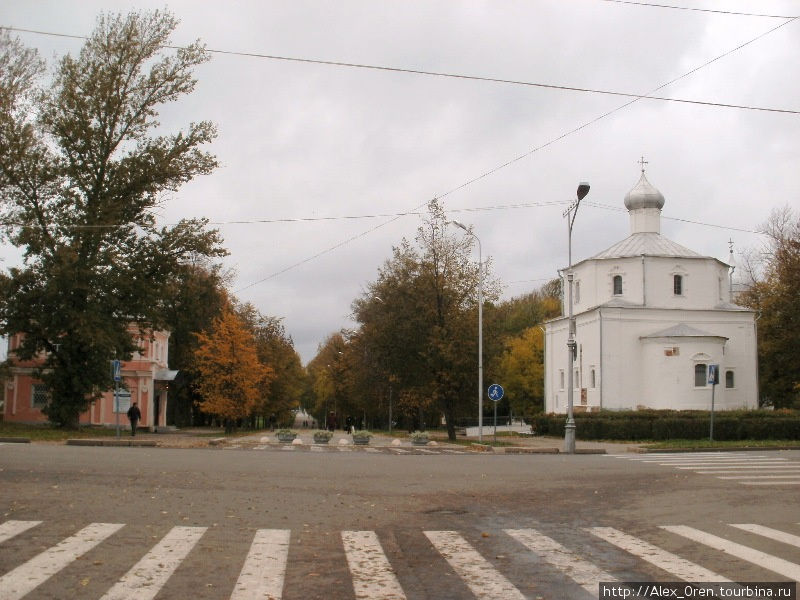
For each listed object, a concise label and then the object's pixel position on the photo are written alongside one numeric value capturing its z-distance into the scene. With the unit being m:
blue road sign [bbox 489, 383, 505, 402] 34.41
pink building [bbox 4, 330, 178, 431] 52.69
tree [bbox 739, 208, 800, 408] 47.81
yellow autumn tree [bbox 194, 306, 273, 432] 50.00
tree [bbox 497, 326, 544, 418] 77.88
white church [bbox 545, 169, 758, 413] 50.75
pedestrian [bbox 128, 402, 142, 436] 39.44
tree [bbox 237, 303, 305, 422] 67.12
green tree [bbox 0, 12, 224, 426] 36.94
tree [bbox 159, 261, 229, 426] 66.00
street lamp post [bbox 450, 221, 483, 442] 37.92
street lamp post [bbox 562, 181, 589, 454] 29.39
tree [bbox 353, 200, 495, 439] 41.59
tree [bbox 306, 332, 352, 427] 77.92
